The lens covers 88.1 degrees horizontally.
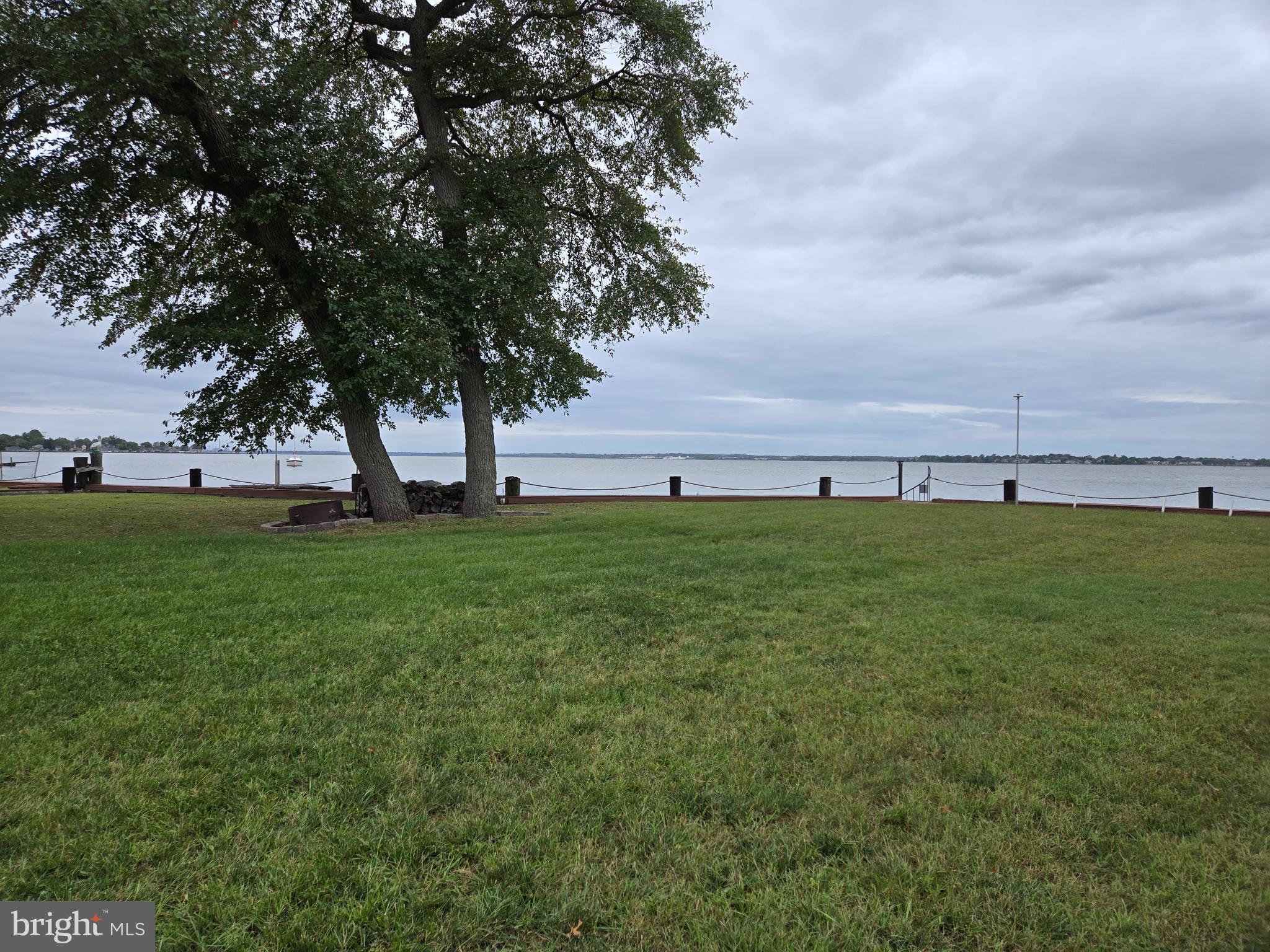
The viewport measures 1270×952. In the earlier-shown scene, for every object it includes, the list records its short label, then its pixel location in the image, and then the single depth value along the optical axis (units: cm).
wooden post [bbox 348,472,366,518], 1499
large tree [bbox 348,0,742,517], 1401
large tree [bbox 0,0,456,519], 1024
